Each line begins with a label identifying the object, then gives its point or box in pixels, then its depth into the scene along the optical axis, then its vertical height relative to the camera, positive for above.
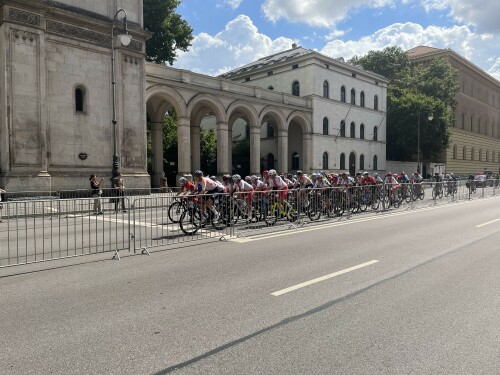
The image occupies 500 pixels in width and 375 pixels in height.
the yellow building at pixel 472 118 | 63.38 +10.95
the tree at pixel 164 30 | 34.97 +13.90
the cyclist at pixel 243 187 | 11.71 -0.34
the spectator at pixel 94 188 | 17.69 -0.53
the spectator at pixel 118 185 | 18.14 -0.41
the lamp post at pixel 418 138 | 46.09 +4.56
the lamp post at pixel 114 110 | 20.41 +3.84
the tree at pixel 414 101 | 49.22 +10.11
